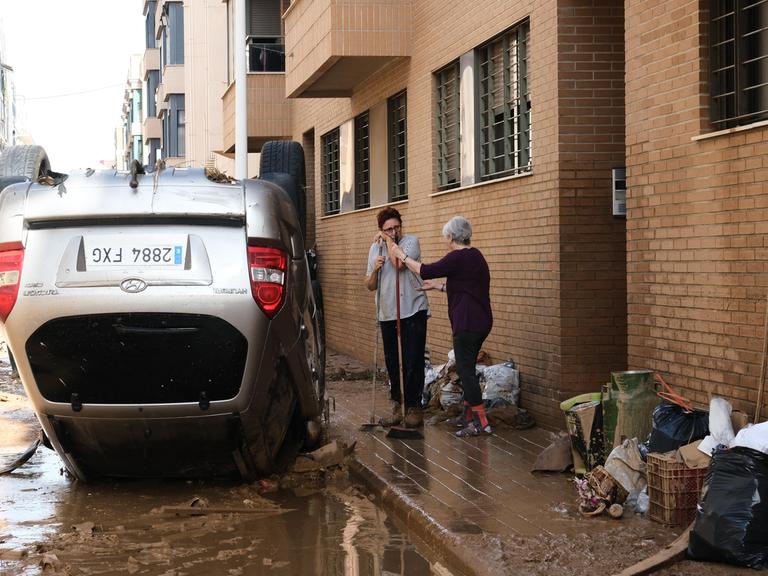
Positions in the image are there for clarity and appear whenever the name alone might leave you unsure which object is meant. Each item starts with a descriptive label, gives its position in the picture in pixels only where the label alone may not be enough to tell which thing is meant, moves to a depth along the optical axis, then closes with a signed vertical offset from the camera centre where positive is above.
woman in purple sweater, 9.48 -0.42
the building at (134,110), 81.62 +11.38
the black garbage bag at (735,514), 5.24 -1.22
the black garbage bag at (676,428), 6.50 -1.02
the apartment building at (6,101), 98.56 +14.44
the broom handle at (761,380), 6.44 -0.76
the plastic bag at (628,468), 6.68 -1.27
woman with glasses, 10.23 -0.48
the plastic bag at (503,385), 10.62 -1.23
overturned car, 6.99 -0.29
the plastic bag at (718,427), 6.12 -0.96
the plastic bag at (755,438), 5.42 -0.90
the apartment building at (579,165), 7.30 +0.69
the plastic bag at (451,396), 10.95 -1.36
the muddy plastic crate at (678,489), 6.11 -1.27
